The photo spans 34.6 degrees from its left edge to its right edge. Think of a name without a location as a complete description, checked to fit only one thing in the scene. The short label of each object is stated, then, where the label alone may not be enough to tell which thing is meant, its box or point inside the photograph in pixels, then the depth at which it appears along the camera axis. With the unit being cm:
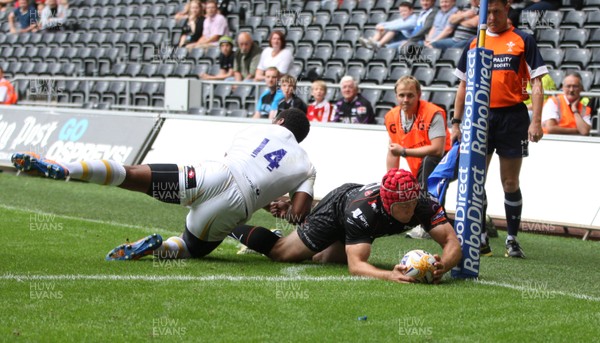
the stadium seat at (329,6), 2144
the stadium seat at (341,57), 1925
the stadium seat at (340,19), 2077
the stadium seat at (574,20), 1705
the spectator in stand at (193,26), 2259
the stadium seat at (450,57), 1719
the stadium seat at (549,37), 1686
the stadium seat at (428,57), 1752
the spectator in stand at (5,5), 3062
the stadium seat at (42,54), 2648
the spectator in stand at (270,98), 1585
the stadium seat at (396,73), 1770
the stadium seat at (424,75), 1705
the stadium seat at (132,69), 2336
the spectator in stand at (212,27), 2203
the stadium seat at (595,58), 1603
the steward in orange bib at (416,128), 1059
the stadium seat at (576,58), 1614
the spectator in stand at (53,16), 2788
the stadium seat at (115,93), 2227
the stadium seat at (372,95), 1702
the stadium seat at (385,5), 2022
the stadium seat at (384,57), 1850
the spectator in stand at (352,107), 1483
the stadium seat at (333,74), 1877
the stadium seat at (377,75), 1800
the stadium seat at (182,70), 2198
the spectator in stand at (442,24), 1764
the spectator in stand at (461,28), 1720
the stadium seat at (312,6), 2180
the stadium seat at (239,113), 1762
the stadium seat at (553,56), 1630
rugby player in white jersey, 777
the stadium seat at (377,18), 2002
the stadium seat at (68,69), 2494
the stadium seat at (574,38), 1670
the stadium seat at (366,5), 2065
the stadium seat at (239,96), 1925
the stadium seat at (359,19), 2035
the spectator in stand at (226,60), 1975
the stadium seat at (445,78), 1691
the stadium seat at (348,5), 2106
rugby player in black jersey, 722
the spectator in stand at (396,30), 1866
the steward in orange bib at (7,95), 2078
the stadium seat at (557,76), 1551
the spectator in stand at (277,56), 1781
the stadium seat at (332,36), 2027
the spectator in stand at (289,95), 1445
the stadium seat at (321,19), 2112
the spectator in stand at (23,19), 2852
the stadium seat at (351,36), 1995
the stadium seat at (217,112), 1802
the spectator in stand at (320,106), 1529
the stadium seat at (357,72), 1842
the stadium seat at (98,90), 2255
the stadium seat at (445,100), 1549
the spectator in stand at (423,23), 1809
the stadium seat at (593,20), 1694
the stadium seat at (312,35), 2069
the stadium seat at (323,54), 1977
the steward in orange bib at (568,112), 1298
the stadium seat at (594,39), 1653
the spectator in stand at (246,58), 1903
